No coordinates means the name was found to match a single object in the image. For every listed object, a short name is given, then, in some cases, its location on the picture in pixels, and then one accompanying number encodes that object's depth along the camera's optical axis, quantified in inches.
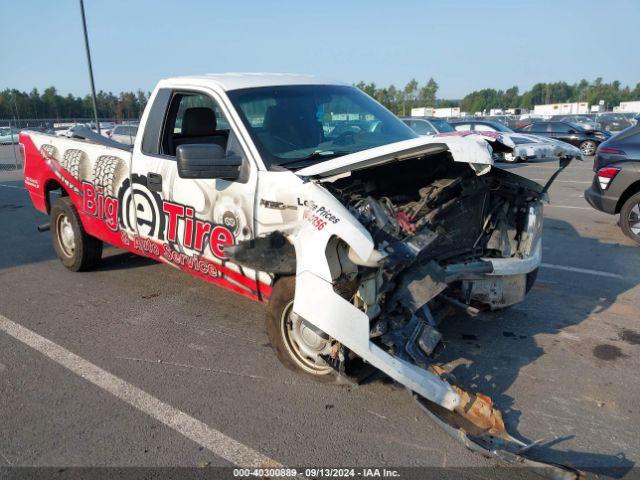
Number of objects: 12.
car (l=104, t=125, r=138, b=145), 784.2
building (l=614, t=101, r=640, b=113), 2411.9
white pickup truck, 117.5
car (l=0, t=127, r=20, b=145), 1138.8
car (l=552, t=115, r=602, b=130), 1112.3
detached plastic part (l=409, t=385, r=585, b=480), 101.8
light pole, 687.1
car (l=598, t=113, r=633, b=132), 1136.7
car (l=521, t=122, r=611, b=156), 839.9
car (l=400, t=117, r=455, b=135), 618.3
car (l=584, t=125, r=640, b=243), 277.0
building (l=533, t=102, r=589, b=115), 2610.7
